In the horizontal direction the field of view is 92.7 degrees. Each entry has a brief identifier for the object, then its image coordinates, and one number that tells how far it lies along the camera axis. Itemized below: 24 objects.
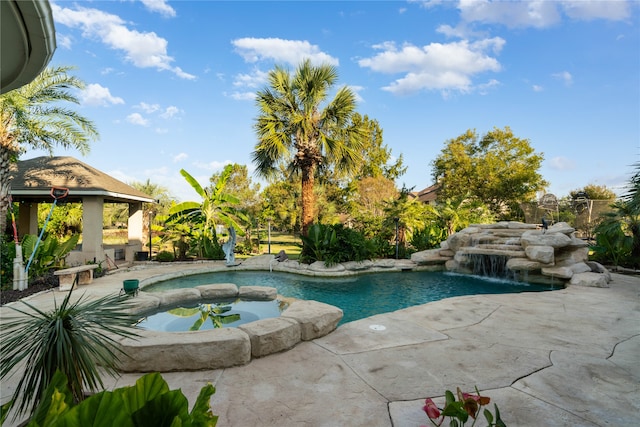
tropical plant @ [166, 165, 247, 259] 14.17
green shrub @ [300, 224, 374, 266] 12.15
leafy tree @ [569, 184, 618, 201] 29.58
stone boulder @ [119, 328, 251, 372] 3.27
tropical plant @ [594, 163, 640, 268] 10.16
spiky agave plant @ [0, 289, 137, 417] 2.00
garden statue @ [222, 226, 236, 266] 12.32
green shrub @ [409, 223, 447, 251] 15.06
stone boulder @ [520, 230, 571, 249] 9.87
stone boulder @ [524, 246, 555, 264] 9.45
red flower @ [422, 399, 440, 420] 1.64
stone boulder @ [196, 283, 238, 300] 6.59
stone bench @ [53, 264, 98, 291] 7.86
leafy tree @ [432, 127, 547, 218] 21.72
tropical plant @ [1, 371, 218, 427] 0.84
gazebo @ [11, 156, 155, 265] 11.12
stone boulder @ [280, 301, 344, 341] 4.12
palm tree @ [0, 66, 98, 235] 8.95
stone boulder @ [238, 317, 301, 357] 3.60
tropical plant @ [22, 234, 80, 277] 8.42
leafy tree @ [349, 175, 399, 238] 22.48
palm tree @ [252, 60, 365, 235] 13.23
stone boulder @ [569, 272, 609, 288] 8.00
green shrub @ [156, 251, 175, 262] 13.55
